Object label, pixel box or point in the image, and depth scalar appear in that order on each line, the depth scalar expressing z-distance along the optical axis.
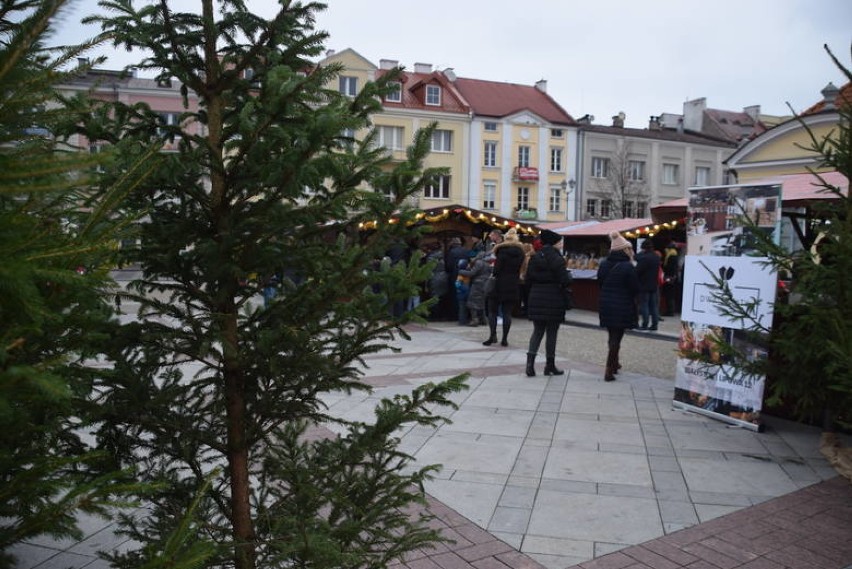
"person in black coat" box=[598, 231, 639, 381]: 8.55
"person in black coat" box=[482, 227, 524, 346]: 11.34
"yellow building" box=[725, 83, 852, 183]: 16.92
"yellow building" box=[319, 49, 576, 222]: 43.19
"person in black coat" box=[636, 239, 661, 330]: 14.42
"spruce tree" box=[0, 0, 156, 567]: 1.17
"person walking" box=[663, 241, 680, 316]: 17.42
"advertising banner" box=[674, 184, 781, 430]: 6.29
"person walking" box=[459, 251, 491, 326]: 13.47
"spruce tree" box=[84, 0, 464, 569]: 2.06
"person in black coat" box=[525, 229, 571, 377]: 8.74
